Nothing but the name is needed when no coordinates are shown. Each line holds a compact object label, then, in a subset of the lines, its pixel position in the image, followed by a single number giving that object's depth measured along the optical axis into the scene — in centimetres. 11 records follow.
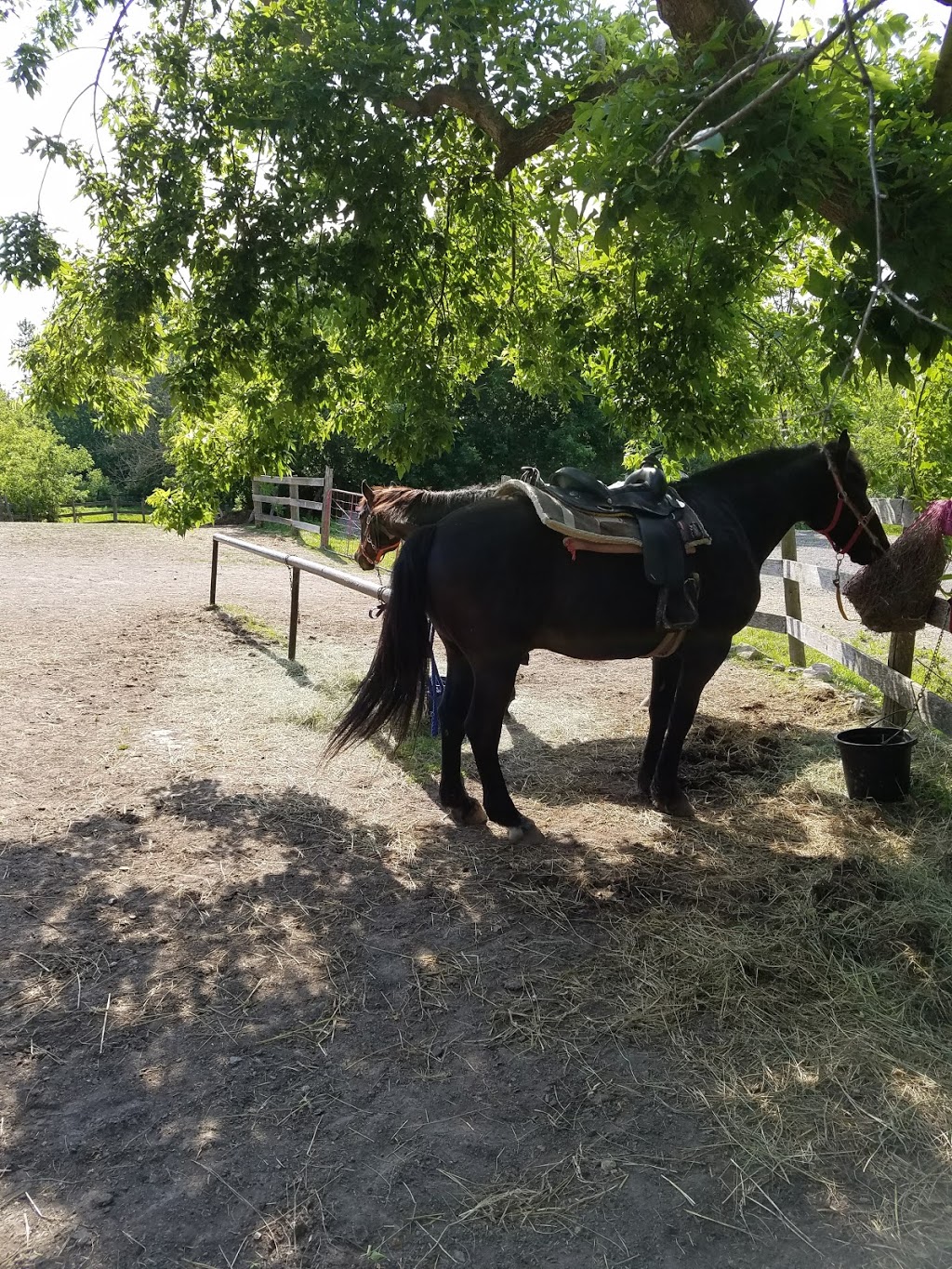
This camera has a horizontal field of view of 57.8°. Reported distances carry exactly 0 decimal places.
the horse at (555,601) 416
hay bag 419
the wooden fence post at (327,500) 1825
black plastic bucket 470
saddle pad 406
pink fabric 411
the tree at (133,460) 3378
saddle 424
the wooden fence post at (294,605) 814
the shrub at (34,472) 2592
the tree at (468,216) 294
